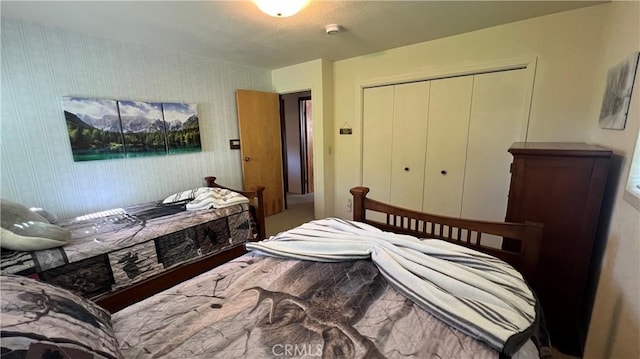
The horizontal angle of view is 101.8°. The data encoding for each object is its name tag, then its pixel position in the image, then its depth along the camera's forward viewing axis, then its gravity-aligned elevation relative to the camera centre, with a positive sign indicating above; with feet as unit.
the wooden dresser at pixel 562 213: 4.88 -1.63
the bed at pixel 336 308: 2.71 -2.20
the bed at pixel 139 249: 5.34 -2.63
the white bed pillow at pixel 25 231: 4.99 -1.86
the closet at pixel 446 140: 8.11 -0.29
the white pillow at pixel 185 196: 9.06 -2.06
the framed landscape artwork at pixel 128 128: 7.82 +0.33
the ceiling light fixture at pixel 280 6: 5.32 +2.66
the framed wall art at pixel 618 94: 4.40 +0.65
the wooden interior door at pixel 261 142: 11.71 -0.34
